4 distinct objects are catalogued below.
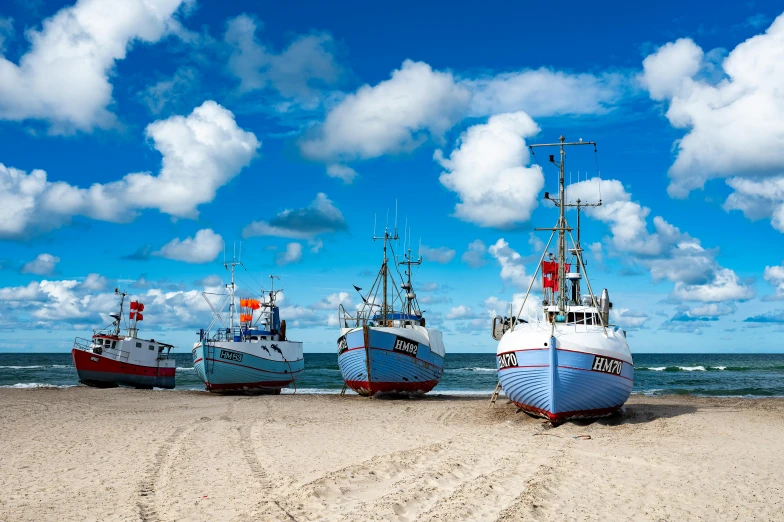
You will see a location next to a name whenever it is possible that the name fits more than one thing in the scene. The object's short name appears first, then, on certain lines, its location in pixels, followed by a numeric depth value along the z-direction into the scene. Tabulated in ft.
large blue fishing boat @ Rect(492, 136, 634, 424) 59.52
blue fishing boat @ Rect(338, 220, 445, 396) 101.86
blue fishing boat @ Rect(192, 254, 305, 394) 124.98
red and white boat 141.28
